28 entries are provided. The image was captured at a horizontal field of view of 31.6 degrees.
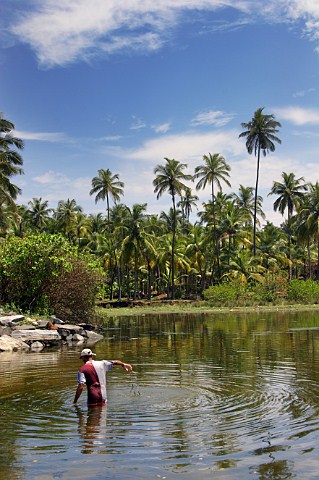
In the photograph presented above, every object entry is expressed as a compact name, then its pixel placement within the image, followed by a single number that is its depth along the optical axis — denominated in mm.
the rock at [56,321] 34328
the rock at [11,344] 27203
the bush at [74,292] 38781
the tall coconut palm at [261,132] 79000
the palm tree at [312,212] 75994
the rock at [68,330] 31844
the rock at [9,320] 31031
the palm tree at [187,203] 120638
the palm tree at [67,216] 91875
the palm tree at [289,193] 86188
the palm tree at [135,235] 76250
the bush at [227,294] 65375
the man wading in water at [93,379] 12695
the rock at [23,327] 30547
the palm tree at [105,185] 82375
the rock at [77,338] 31362
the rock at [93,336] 32102
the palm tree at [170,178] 78750
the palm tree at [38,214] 103750
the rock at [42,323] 32125
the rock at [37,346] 28205
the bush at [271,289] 66562
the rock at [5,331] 29797
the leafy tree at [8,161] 47719
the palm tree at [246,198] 94562
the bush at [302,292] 66500
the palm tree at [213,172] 80938
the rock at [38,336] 29312
